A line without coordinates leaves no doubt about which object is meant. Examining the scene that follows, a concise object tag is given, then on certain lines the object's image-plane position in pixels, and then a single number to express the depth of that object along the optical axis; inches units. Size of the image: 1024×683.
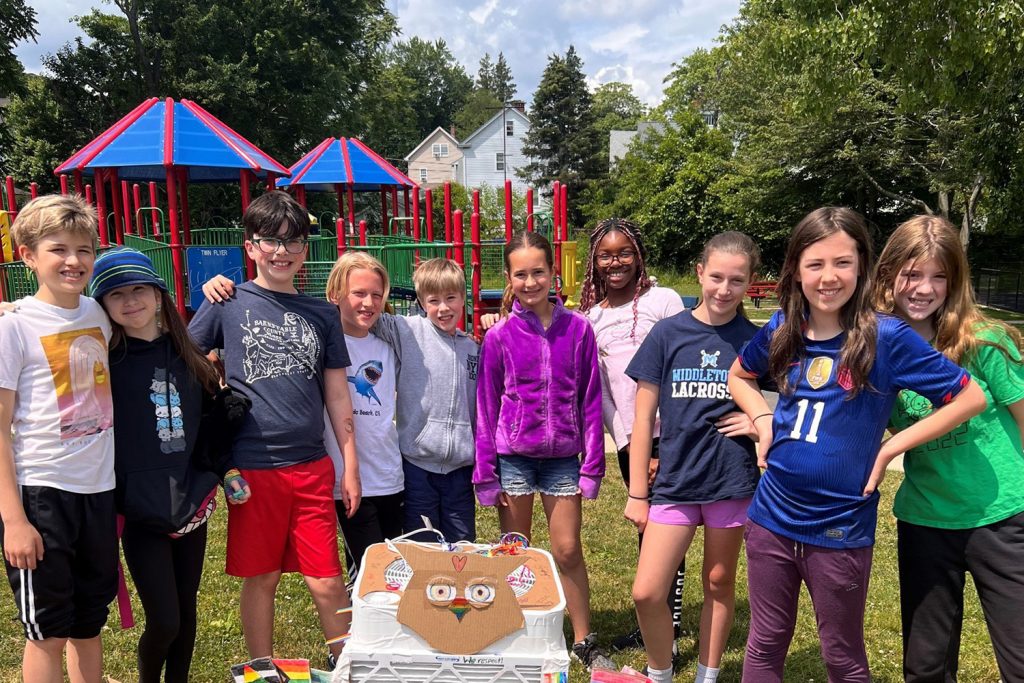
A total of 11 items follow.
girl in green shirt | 90.0
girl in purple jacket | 120.1
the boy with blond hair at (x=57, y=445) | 89.4
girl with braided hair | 126.7
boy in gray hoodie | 123.4
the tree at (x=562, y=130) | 1905.8
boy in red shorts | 108.0
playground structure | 392.2
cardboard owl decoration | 81.4
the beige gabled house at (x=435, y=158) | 2331.4
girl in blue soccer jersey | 87.0
